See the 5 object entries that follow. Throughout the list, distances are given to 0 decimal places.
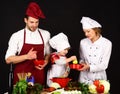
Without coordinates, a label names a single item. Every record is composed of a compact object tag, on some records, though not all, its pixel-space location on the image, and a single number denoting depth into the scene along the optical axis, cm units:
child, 291
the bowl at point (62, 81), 273
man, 291
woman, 297
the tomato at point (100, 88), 267
